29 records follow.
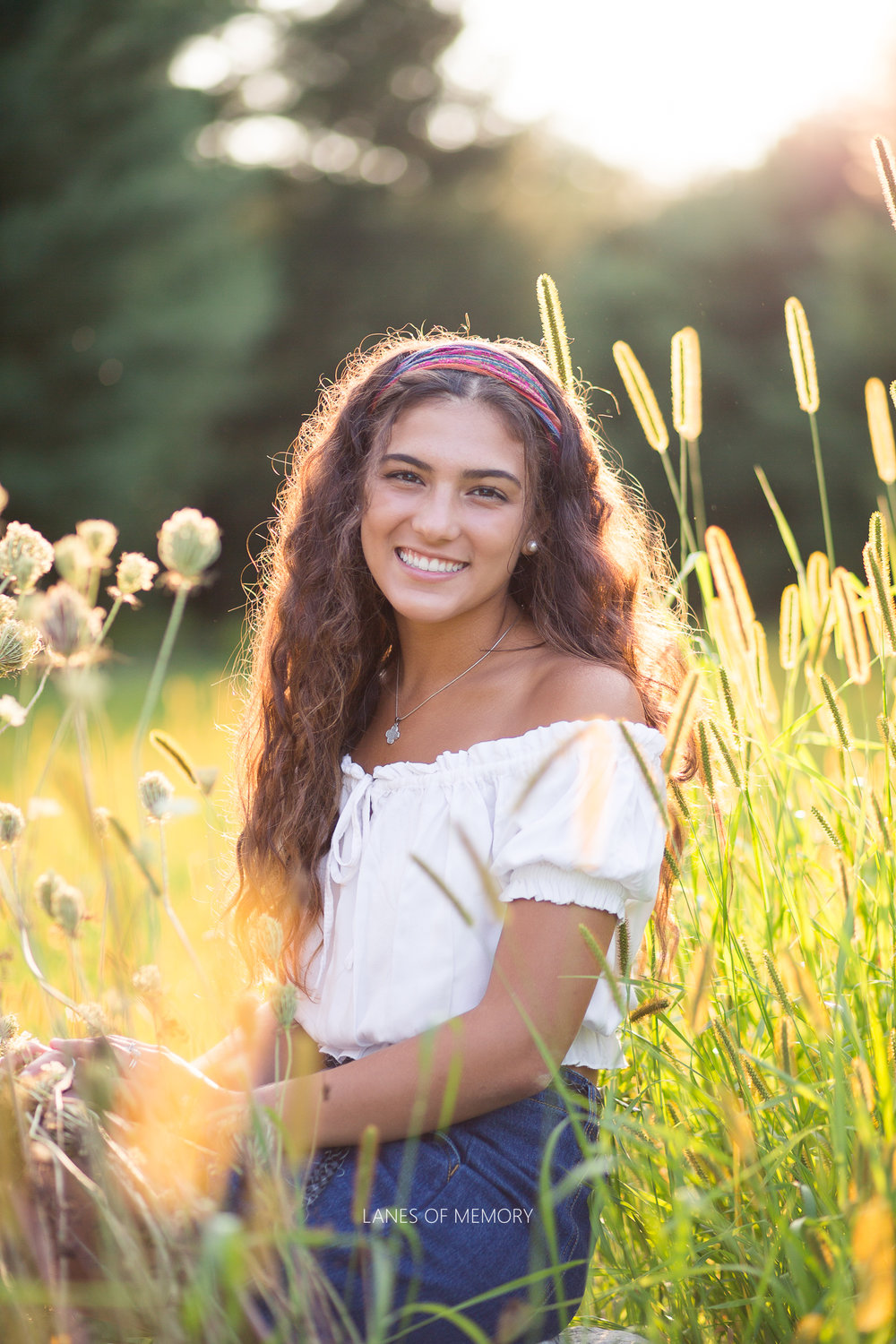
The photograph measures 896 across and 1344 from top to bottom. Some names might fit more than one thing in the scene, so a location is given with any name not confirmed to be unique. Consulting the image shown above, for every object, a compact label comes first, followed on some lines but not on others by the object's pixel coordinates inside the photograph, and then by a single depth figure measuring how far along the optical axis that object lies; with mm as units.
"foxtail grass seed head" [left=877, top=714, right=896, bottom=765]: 2827
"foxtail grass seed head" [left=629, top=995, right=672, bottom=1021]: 2786
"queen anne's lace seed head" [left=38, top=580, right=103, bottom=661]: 2596
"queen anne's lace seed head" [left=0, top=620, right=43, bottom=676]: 2777
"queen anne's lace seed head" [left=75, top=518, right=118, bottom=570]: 2743
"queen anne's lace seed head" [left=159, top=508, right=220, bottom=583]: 2646
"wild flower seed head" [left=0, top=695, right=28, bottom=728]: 2721
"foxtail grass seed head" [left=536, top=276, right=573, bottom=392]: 2987
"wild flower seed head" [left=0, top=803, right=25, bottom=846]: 2763
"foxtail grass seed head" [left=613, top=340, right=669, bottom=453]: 3015
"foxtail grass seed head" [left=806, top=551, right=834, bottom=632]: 2982
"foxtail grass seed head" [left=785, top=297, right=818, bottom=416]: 2968
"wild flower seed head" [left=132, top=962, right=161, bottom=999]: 2709
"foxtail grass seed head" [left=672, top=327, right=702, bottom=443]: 2984
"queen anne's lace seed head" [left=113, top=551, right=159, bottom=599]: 2799
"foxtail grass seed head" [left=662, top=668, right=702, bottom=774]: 2684
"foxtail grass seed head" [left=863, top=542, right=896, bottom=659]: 2814
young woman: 2852
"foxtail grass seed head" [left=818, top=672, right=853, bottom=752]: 2826
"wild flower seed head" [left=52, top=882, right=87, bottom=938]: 2662
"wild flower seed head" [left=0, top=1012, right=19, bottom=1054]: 2789
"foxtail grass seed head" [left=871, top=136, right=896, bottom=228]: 2880
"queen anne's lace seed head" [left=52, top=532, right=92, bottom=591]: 2637
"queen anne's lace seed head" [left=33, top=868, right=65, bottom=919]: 2706
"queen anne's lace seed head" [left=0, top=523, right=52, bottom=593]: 2701
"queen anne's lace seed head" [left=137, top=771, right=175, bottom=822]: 2739
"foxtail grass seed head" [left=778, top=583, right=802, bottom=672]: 3002
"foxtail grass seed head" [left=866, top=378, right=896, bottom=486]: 2924
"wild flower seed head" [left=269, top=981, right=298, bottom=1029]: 2631
